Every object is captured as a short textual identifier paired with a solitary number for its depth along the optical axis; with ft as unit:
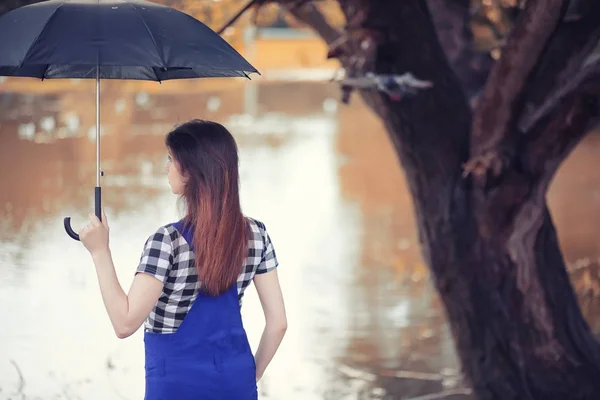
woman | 18.82
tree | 33.49
